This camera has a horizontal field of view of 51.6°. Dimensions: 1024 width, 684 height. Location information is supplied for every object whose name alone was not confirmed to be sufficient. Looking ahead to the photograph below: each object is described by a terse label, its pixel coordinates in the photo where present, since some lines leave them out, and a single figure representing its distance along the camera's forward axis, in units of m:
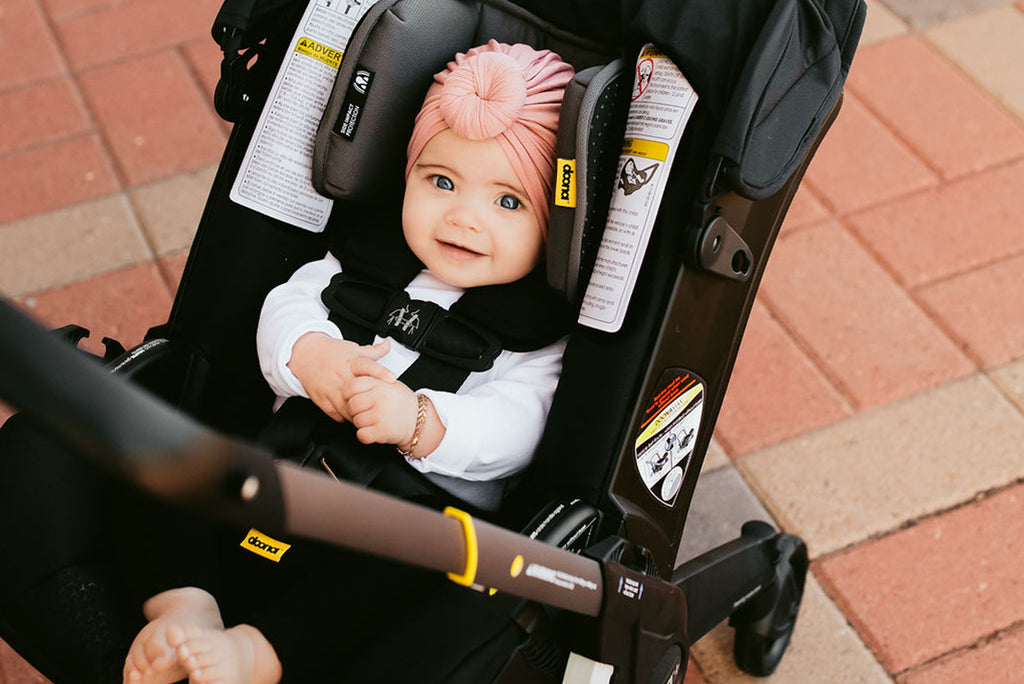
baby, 1.29
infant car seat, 1.16
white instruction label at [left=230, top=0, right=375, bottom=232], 1.48
